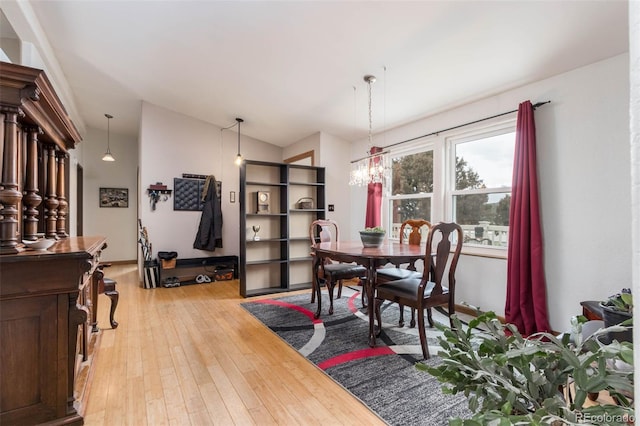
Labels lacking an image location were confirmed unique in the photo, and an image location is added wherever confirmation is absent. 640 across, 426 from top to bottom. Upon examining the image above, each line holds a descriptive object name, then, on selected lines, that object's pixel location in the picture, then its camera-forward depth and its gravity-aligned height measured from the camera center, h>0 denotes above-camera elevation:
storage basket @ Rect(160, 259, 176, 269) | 4.90 -0.76
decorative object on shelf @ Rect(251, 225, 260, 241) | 4.37 -0.21
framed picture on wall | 6.92 +0.44
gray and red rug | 1.77 -1.09
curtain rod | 2.77 +1.03
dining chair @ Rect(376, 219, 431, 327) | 2.97 -0.57
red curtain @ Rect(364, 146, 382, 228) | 4.52 +0.21
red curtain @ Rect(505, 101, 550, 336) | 2.70 -0.25
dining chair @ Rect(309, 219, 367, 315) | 3.32 -0.62
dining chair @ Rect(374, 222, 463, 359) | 2.34 -0.60
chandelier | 3.19 +0.50
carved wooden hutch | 1.41 -0.37
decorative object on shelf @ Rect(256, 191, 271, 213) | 4.40 +0.21
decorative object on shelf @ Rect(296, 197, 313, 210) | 4.71 +0.19
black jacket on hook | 5.36 -0.10
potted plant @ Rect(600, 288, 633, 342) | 1.35 -0.47
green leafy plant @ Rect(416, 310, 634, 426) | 0.55 -0.34
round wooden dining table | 2.56 -0.34
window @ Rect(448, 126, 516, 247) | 3.19 +0.36
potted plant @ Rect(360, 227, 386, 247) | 3.08 -0.21
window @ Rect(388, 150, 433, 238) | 4.05 +0.40
